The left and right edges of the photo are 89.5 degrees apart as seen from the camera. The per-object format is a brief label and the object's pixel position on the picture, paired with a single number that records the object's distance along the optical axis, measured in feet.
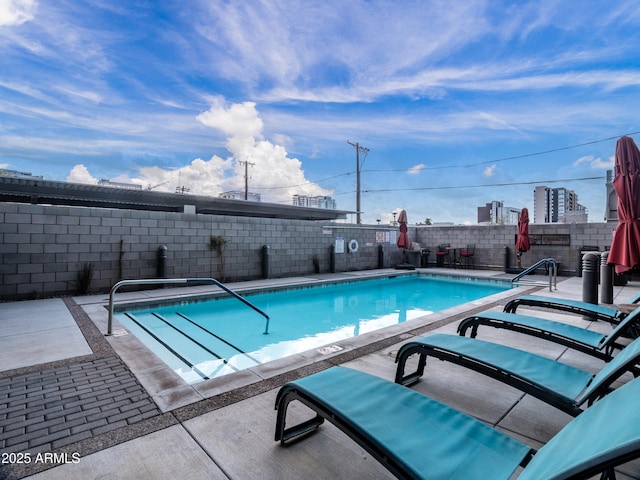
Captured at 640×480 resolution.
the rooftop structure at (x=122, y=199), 34.86
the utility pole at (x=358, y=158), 78.95
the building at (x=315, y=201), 67.55
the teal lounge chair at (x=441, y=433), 2.73
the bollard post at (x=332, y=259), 36.91
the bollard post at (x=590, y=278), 16.19
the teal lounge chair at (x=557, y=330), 8.16
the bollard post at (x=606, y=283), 17.68
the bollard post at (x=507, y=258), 38.70
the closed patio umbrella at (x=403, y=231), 40.14
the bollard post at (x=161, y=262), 24.57
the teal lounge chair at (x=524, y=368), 5.34
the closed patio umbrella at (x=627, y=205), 12.91
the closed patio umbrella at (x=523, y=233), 34.24
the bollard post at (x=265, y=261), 30.73
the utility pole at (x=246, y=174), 100.68
